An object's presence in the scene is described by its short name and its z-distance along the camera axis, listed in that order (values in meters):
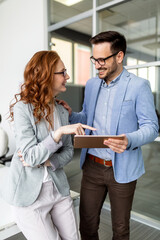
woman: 1.30
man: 1.53
